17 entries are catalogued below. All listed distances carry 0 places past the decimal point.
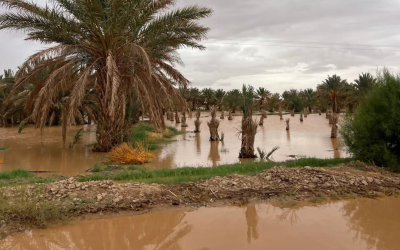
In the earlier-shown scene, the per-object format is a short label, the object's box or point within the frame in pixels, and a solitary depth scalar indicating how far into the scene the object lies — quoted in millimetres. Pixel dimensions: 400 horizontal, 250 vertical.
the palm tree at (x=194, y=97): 58409
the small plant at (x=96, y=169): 9875
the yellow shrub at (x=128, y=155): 11500
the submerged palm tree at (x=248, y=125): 12841
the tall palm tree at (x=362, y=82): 35781
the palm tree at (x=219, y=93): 57969
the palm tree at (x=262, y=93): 45344
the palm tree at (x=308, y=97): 57097
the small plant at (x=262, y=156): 12020
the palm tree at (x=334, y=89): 38969
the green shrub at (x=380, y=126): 8516
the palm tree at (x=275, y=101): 56719
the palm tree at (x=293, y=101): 57219
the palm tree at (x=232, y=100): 54594
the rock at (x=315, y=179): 7105
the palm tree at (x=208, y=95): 60281
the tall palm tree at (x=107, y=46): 11523
